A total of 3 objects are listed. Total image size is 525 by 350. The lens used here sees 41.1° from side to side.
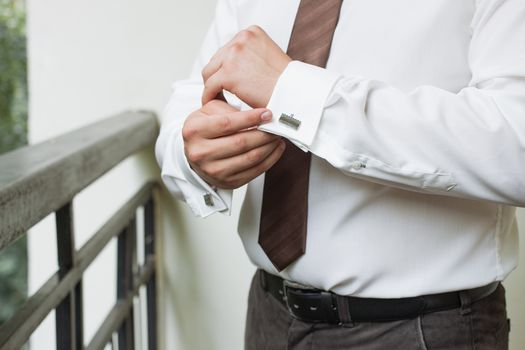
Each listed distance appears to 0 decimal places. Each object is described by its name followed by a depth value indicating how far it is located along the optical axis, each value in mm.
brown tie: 1032
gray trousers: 992
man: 850
